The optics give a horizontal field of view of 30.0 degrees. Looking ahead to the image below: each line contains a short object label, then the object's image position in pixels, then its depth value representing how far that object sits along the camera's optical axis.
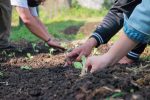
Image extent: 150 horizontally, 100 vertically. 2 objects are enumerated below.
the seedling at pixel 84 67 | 1.75
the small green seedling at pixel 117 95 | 1.37
